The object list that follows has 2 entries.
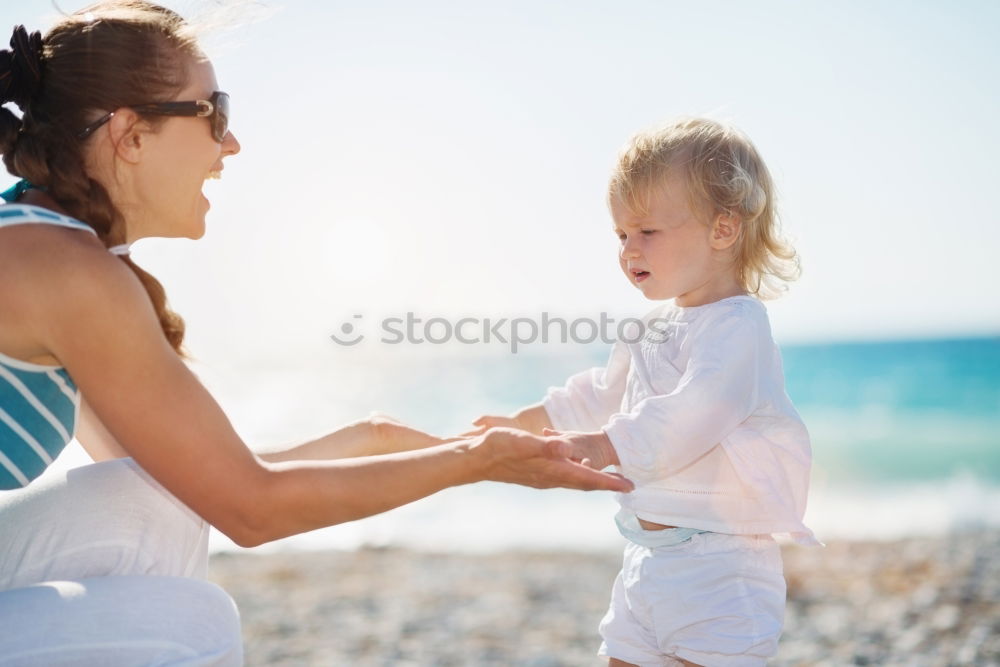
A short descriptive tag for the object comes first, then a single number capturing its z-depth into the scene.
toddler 2.52
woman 2.13
